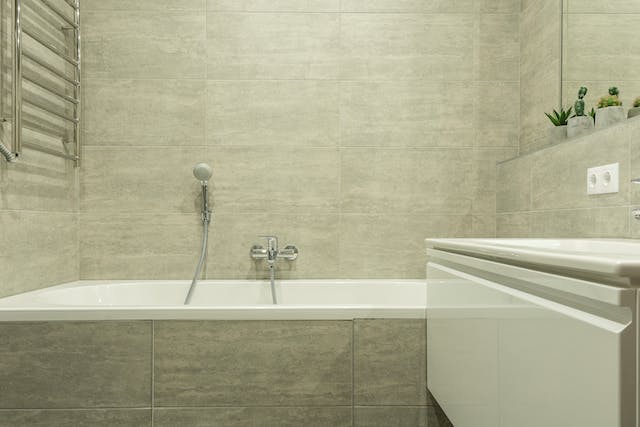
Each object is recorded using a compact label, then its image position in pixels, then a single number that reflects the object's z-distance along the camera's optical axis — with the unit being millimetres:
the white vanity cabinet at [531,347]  588
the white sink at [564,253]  579
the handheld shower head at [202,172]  2291
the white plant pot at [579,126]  1812
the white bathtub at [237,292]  2199
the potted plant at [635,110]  1489
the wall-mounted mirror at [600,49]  1598
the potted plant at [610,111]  1627
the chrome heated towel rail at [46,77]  1807
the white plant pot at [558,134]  1972
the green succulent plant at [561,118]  1976
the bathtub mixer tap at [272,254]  2340
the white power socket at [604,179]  1530
